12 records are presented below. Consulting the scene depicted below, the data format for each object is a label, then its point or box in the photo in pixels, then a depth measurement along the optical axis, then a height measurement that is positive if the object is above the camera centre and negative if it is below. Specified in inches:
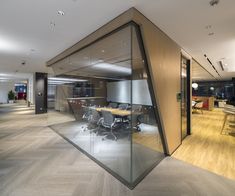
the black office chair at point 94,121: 177.0 -24.5
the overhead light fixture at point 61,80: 212.5 +30.2
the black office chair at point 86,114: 182.9 -18.0
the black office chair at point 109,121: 168.1 -24.1
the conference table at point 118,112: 132.4 -11.3
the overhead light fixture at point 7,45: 165.0 +61.0
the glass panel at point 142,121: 118.3 -18.5
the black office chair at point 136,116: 125.5 -13.7
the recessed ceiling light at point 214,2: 90.9 +56.4
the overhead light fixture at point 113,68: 123.9 +29.9
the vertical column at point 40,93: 424.5 +15.7
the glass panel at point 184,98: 207.9 +2.2
